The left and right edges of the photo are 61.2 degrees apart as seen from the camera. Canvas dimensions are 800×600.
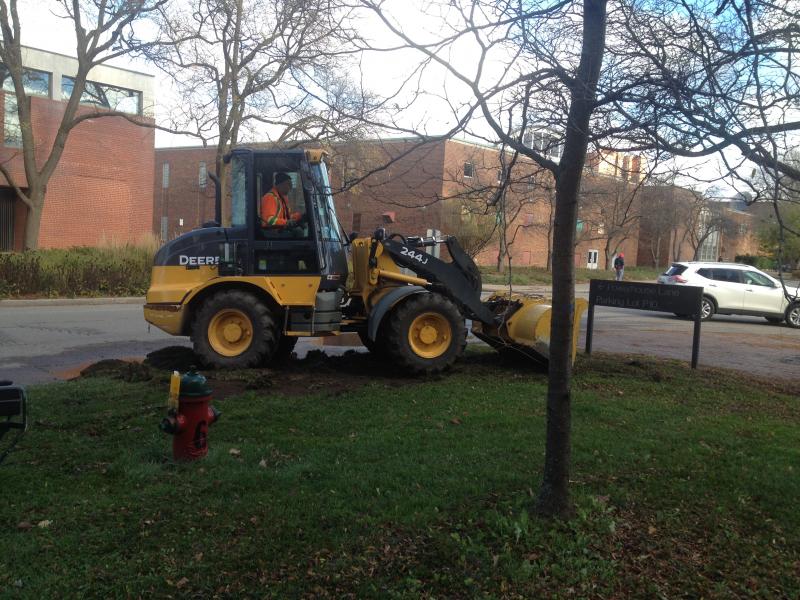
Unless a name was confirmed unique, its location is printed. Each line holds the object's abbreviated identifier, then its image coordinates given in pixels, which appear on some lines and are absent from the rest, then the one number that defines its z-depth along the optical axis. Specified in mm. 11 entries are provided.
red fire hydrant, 4816
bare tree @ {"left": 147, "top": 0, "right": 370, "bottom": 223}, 20578
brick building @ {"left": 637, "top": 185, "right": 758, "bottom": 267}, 42438
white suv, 19047
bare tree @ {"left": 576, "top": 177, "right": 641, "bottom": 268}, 35619
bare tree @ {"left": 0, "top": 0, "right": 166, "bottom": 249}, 21578
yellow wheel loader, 8289
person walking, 37344
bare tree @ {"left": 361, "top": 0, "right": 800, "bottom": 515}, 3822
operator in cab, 8281
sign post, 9430
